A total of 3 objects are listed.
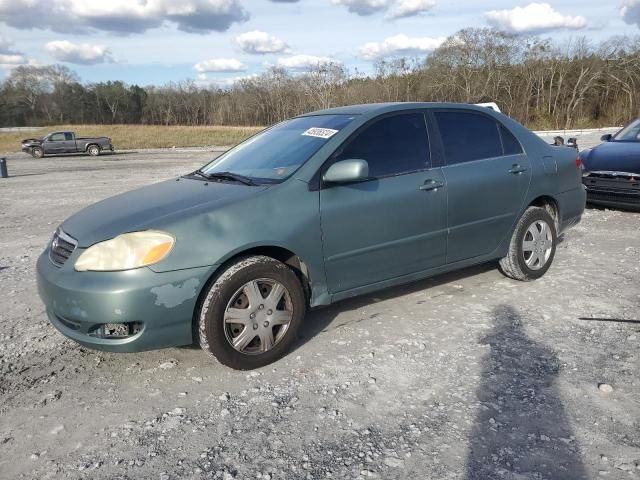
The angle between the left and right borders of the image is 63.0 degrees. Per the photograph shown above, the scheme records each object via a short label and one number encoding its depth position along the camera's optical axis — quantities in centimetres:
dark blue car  797
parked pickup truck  2956
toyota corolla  316
